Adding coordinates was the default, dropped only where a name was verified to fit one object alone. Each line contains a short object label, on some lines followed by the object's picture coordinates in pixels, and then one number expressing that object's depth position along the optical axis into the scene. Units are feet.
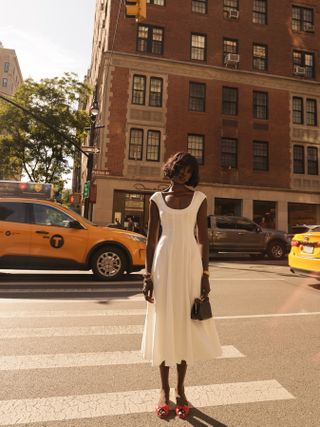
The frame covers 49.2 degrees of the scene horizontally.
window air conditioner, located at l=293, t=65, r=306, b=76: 79.27
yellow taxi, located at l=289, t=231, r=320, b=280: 26.50
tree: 82.12
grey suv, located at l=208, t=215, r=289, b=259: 51.67
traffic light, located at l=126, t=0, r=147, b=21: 29.94
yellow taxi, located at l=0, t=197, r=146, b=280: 27.22
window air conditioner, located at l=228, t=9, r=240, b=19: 77.97
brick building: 70.08
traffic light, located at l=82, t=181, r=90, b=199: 51.27
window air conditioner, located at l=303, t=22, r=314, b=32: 83.05
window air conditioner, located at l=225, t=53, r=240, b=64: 75.31
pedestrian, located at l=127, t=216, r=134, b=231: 63.82
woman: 9.03
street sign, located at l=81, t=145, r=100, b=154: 52.16
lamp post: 52.27
